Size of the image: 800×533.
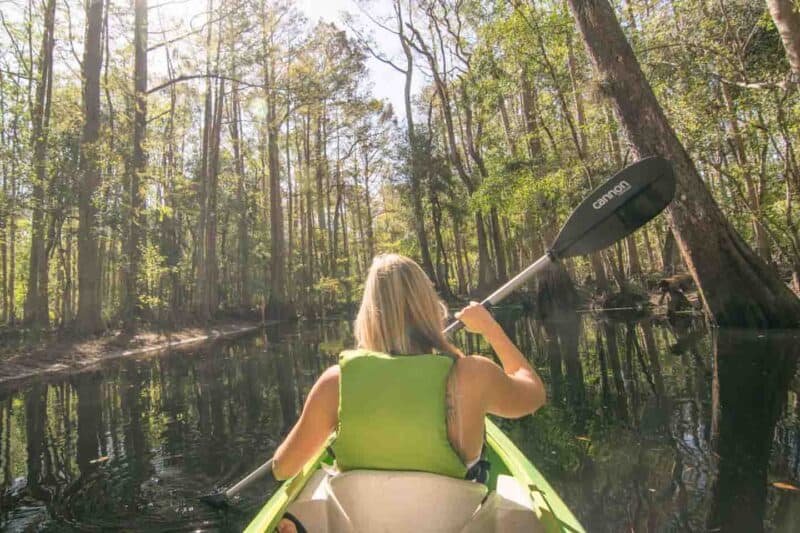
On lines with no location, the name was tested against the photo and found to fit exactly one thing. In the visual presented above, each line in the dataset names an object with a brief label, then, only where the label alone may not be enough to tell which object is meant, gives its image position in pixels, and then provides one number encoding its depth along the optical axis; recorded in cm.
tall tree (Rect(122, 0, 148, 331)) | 1548
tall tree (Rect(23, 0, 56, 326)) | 1323
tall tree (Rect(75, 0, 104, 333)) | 1373
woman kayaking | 161
